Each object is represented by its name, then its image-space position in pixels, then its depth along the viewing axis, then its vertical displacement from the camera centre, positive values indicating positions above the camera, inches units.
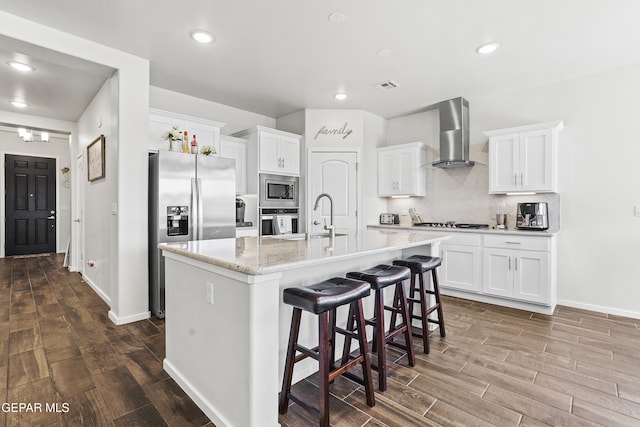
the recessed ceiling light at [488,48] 118.7 +62.3
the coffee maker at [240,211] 181.9 +0.7
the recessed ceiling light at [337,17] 101.2 +62.5
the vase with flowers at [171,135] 144.9 +34.9
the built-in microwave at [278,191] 183.9 +13.1
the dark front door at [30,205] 268.4 +6.8
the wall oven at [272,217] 183.5 -2.6
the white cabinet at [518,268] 138.4 -24.7
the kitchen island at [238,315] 59.1 -21.4
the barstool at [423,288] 100.7 -25.4
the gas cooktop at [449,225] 175.2 -6.7
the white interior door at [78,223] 203.8 -7.1
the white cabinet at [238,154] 179.7 +33.7
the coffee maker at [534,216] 146.4 -1.3
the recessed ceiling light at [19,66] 132.3 +61.4
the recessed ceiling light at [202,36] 111.3 +62.3
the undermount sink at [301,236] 106.0 -8.0
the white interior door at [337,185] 197.5 +17.2
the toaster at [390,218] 208.1 -3.6
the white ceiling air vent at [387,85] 156.4 +63.5
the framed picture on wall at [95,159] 145.9 +26.4
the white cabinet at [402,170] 192.4 +26.4
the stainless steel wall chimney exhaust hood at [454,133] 175.5 +44.2
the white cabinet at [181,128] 146.9 +41.4
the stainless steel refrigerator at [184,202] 129.7 +4.6
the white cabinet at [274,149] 181.9 +37.2
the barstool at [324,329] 64.4 -25.2
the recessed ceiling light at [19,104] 179.1 +61.6
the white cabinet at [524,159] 145.2 +25.6
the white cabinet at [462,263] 156.9 -25.2
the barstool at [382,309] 79.5 -25.8
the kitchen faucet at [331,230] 103.6 -5.5
